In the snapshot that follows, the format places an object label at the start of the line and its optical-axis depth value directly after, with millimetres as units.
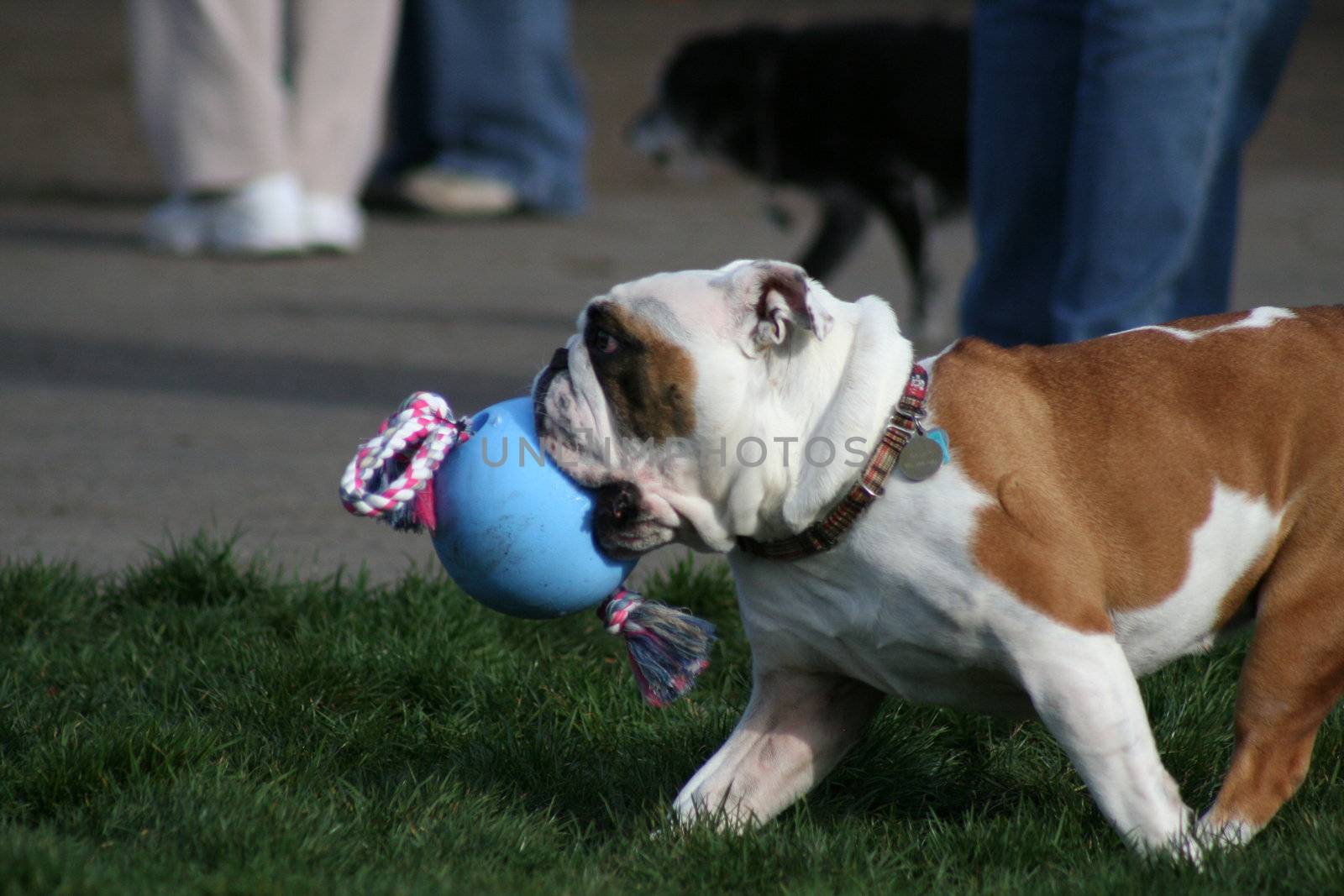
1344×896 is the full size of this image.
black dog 15477
